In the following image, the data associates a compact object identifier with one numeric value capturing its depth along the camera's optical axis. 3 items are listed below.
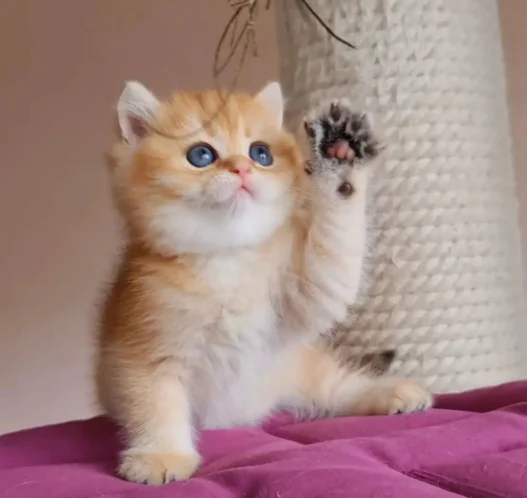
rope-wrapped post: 1.05
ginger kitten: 0.77
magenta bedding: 0.54
